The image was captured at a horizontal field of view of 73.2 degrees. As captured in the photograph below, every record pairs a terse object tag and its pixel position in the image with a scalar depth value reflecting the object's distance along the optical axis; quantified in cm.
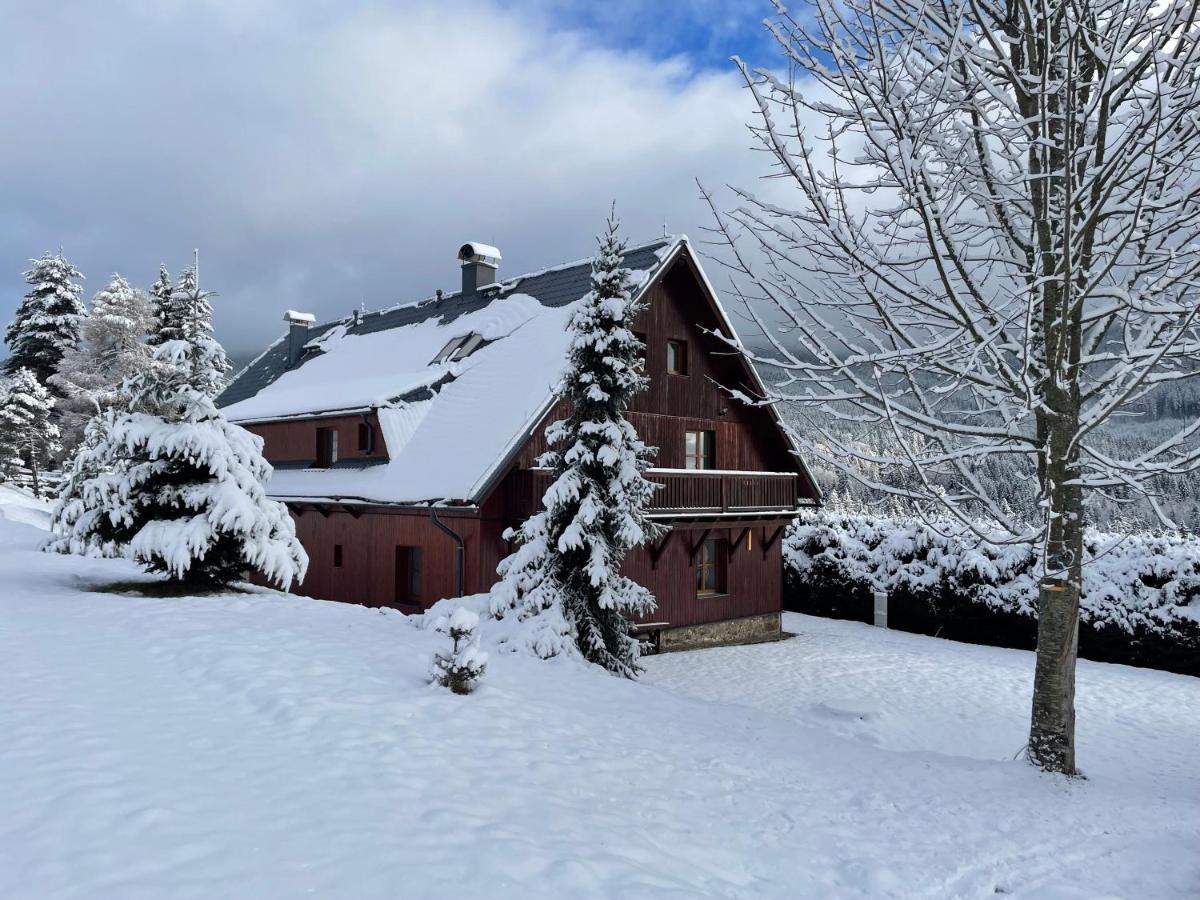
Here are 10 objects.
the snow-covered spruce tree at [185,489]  1268
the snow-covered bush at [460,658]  879
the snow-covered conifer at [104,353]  3888
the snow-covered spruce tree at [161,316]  1403
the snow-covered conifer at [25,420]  4084
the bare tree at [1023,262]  604
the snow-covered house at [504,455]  1684
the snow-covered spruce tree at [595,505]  1297
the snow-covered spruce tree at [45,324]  4659
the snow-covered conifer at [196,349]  1321
